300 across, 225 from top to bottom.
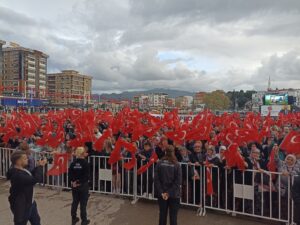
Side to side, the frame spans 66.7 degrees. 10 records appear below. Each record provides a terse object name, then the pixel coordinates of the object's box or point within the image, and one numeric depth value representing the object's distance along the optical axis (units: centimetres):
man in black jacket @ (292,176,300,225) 340
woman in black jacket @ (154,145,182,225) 357
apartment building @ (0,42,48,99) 7974
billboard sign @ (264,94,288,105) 3505
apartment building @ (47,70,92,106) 9549
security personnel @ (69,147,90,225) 387
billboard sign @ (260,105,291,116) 3297
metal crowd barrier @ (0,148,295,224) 414
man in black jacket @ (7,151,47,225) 303
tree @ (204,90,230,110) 8732
